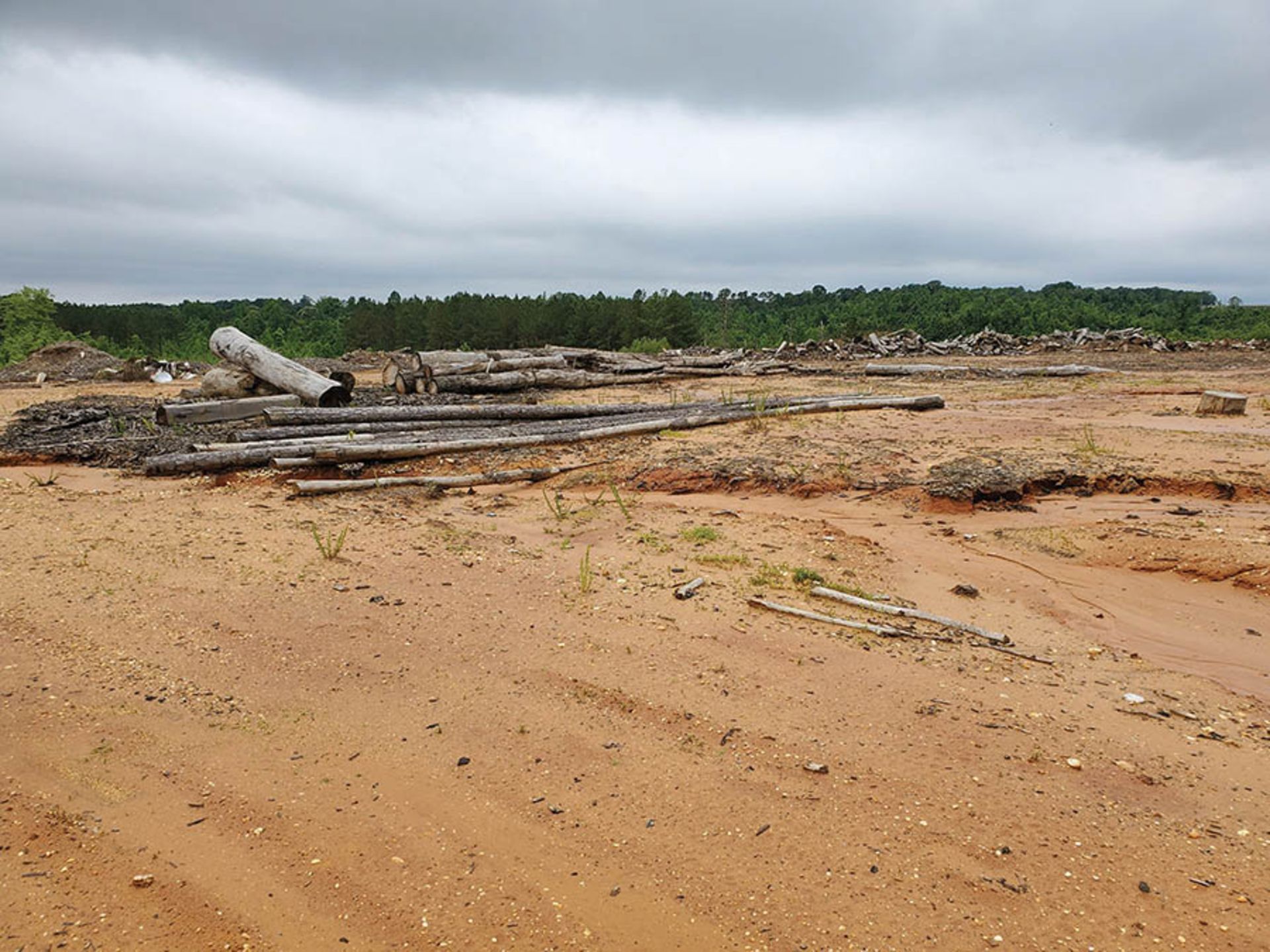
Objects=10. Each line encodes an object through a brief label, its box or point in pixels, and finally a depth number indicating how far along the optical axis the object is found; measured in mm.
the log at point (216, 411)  10961
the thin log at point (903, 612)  4031
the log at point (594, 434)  8125
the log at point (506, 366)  15594
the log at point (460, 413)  10039
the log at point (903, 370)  19031
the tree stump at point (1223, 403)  10016
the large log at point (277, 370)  12242
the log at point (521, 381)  14984
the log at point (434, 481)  7187
